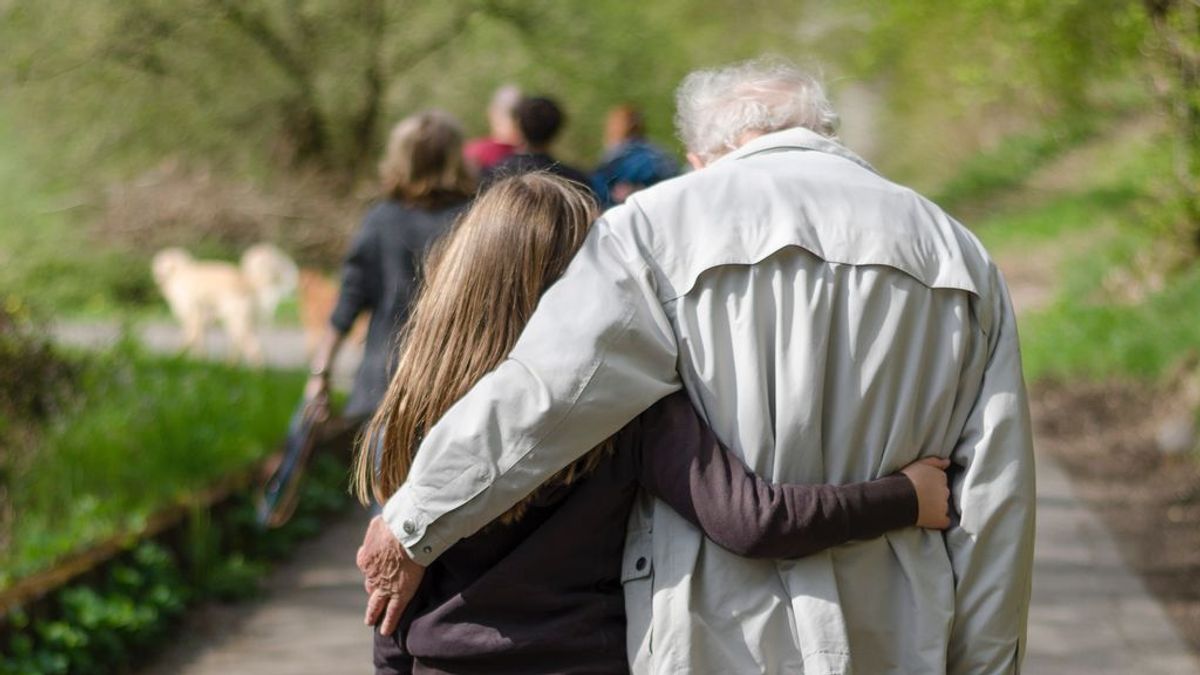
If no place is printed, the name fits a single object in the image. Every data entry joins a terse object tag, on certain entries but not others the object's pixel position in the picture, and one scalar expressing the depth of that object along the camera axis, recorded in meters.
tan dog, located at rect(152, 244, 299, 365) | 24.20
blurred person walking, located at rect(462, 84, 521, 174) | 12.89
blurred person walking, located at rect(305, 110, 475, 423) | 10.62
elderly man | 4.92
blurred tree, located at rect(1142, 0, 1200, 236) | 15.68
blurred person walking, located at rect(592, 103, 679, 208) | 14.17
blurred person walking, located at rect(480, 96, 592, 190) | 12.41
